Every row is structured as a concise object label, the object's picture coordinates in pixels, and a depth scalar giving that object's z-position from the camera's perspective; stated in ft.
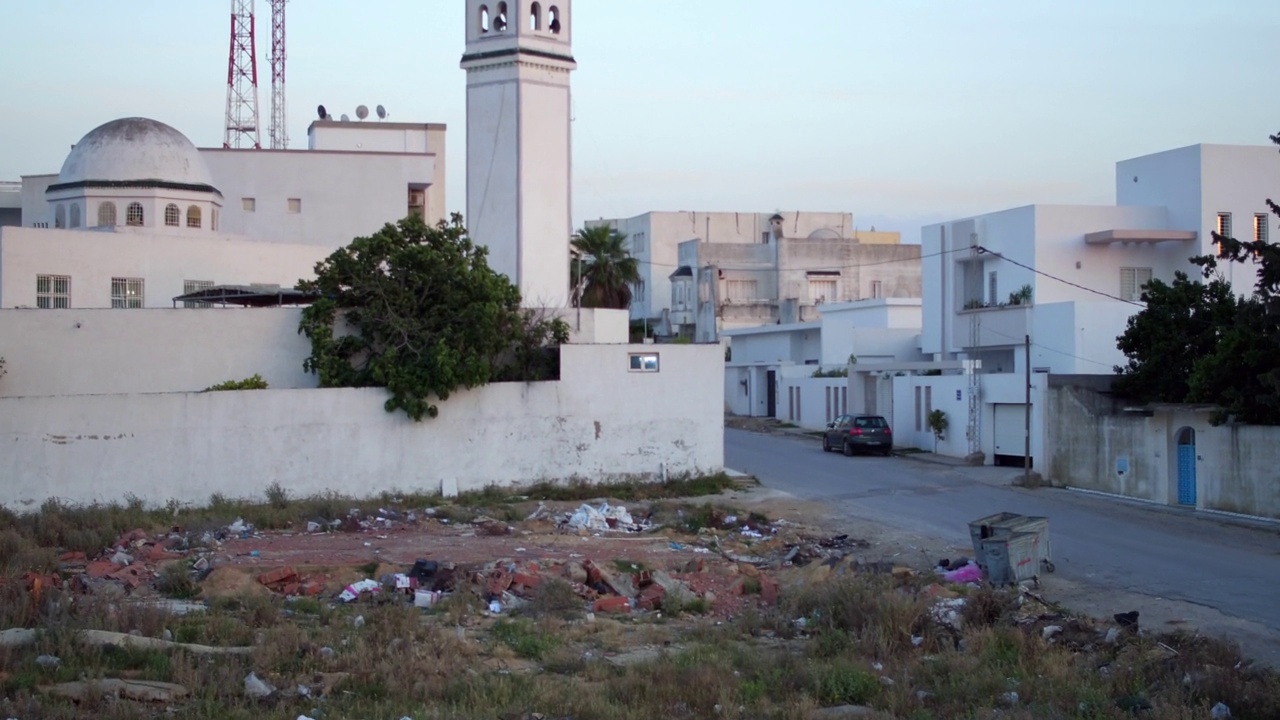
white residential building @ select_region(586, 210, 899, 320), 282.81
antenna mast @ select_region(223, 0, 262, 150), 189.67
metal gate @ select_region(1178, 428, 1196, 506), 86.84
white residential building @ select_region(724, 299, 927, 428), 164.04
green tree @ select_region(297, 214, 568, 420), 92.94
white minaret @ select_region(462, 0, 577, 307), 114.11
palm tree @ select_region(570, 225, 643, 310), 189.88
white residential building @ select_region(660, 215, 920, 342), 242.78
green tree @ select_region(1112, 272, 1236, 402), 94.99
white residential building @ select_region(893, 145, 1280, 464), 138.00
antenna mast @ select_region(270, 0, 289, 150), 192.75
